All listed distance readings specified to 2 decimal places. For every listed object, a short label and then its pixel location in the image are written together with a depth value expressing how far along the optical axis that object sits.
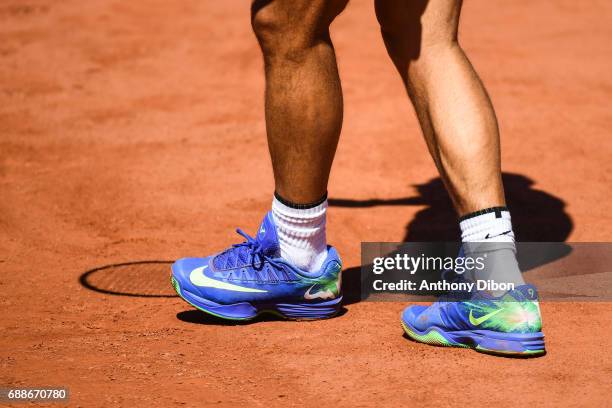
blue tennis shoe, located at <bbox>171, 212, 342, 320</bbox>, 6.30
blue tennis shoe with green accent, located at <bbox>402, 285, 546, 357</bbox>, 5.49
